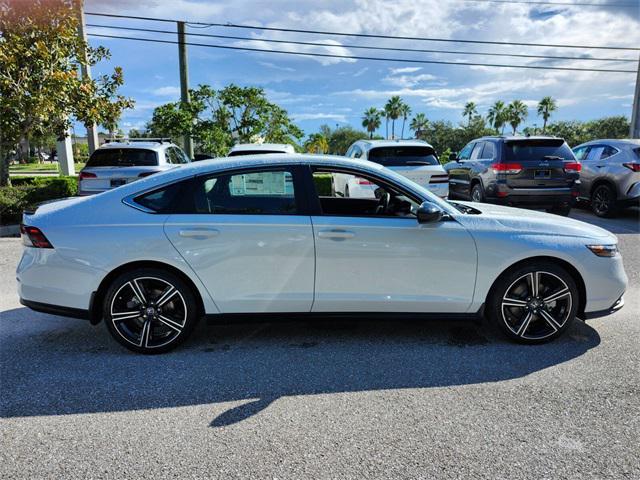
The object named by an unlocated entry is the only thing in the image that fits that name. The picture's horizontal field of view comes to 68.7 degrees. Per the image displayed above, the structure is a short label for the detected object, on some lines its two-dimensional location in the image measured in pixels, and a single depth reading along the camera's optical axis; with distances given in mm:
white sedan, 3596
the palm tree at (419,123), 84875
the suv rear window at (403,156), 9250
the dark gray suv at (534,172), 9531
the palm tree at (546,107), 70375
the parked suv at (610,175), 9703
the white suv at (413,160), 9117
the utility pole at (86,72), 12180
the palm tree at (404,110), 82375
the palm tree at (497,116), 74938
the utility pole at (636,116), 20047
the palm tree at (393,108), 81688
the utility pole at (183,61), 18859
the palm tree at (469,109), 79188
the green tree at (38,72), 10242
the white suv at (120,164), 9055
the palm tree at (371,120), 86000
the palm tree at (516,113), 72375
